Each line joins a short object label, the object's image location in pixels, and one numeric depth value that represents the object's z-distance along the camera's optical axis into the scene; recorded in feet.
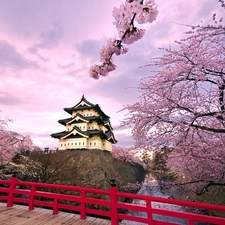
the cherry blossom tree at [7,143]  41.51
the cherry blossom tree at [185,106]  13.24
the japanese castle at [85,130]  68.69
